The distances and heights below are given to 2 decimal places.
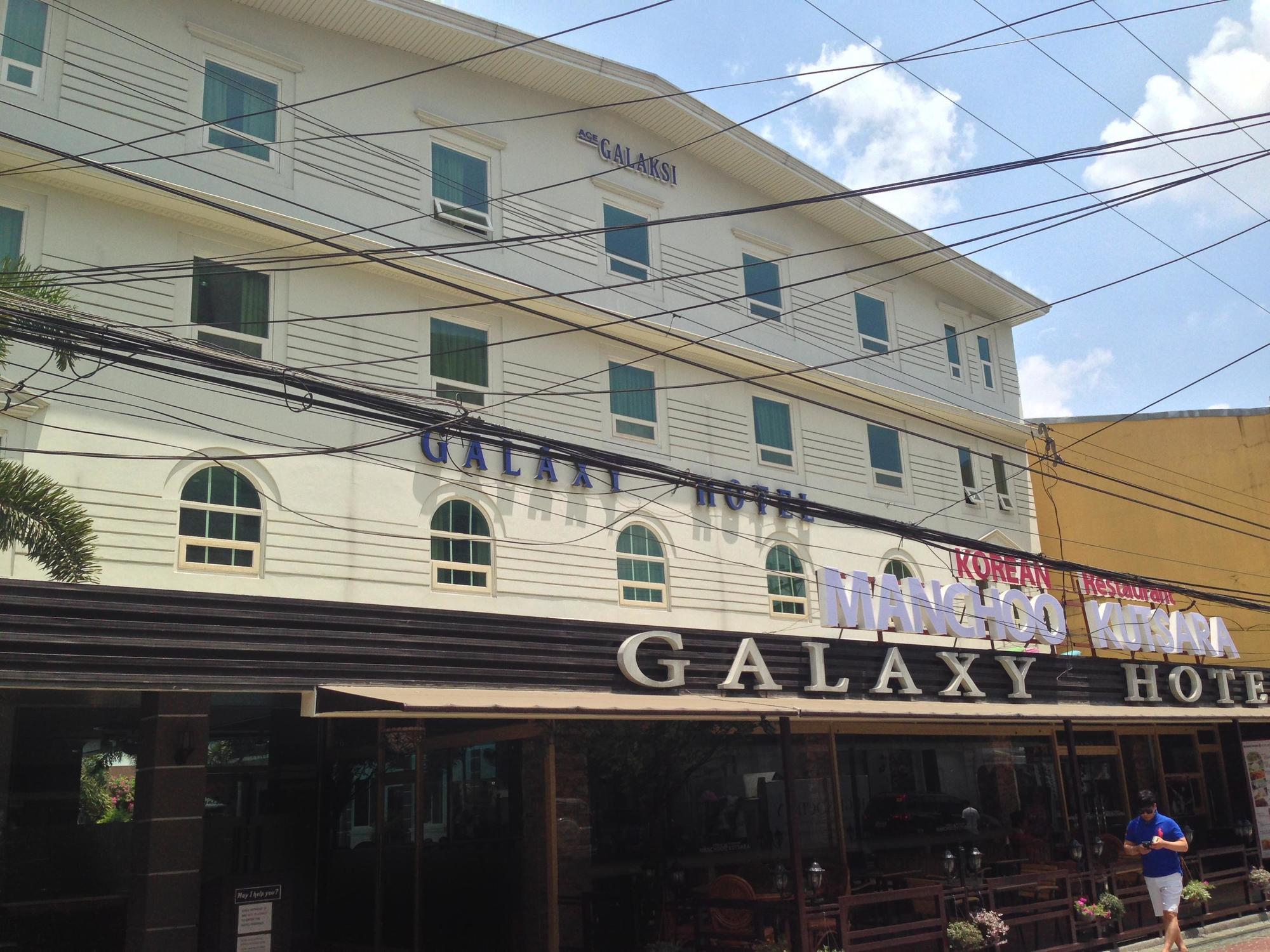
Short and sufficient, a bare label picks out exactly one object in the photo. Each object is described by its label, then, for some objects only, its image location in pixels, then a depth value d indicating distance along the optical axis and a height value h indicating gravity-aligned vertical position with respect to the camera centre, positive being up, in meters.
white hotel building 11.32 +4.63
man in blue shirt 13.02 -1.06
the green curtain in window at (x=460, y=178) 20.00 +10.44
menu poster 21.95 -0.55
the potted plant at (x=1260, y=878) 18.28 -2.00
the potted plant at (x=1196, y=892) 16.77 -1.98
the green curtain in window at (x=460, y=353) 19.23 +7.14
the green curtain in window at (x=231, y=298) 16.91 +7.25
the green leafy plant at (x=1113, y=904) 15.41 -1.93
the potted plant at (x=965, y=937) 13.35 -1.96
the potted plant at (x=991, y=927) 13.61 -1.90
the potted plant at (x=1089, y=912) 15.14 -1.98
